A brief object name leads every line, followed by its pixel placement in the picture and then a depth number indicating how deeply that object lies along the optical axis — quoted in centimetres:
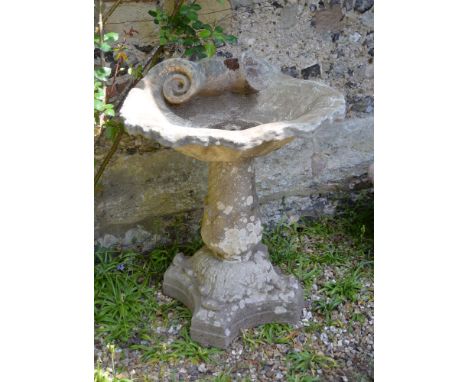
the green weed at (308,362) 230
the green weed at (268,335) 244
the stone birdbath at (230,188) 222
